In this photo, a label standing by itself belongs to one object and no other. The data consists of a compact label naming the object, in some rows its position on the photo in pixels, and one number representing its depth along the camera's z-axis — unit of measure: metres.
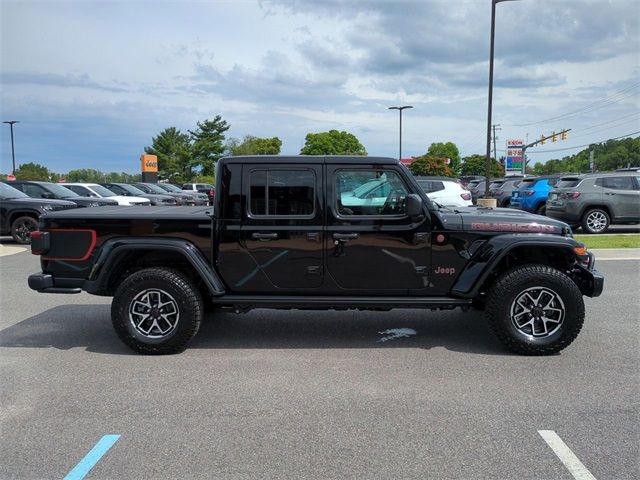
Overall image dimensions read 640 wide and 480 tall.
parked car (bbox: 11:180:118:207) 16.25
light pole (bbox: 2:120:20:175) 46.75
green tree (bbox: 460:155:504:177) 97.12
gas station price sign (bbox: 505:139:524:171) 88.50
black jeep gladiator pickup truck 4.99
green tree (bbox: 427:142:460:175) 119.31
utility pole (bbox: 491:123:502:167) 98.54
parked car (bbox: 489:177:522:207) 24.08
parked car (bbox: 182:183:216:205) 35.98
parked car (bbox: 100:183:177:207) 21.98
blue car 18.33
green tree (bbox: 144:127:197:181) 71.12
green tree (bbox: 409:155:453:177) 58.28
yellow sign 50.78
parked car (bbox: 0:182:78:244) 13.90
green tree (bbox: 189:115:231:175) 70.00
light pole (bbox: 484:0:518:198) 20.06
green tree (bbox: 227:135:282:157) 66.68
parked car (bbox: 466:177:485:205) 30.49
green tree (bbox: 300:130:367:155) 97.12
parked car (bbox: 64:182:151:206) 18.69
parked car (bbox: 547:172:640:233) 14.77
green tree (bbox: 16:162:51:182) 52.42
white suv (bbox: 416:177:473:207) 14.98
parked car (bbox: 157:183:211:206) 25.73
